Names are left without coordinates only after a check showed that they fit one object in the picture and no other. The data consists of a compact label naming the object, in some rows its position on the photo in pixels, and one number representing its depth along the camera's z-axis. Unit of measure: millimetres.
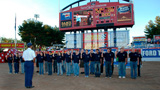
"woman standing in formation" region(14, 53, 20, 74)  12188
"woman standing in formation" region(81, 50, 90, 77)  9570
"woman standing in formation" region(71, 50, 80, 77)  9758
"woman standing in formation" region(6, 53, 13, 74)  12312
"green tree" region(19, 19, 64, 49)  41469
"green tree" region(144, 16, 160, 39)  50531
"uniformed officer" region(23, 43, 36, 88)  6165
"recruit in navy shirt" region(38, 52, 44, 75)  10612
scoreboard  27031
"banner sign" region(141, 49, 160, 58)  21317
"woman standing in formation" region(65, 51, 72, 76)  10156
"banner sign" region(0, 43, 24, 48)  33375
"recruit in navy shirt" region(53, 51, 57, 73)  11423
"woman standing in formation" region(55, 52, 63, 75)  10484
